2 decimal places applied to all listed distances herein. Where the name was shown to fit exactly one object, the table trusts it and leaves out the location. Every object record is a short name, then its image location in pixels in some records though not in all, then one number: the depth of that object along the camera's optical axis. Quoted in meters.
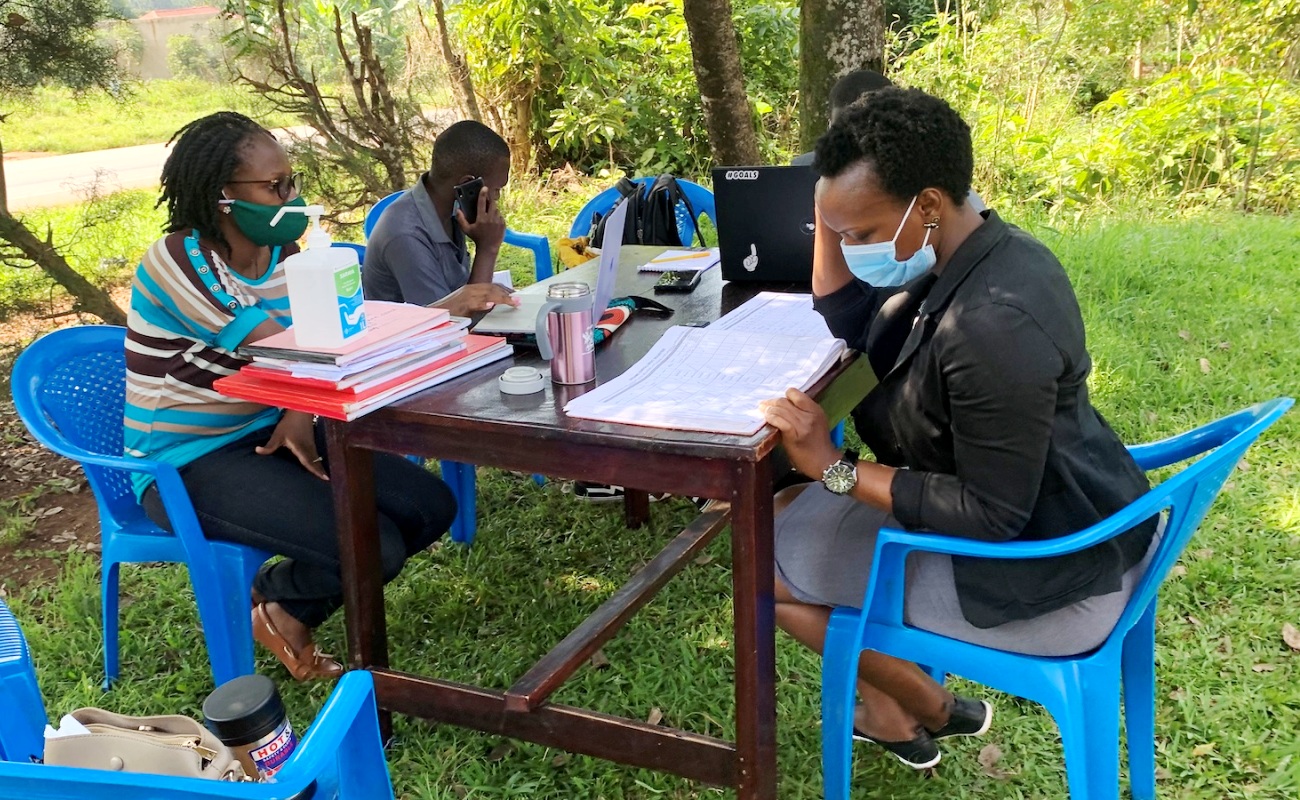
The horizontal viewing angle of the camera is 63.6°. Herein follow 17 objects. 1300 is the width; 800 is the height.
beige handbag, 1.30
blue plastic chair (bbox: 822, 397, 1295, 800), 1.69
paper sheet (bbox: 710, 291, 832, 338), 2.35
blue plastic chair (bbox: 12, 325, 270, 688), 2.36
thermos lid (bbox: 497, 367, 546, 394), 1.99
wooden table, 1.76
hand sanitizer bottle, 1.90
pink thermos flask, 1.97
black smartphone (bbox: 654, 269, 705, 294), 2.80
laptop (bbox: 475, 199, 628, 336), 2.33
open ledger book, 1.82
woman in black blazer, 1.67
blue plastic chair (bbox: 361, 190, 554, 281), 3.84
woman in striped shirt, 2.37
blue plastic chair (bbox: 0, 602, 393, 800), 1.05
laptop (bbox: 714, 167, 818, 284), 2.65
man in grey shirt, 3.04
